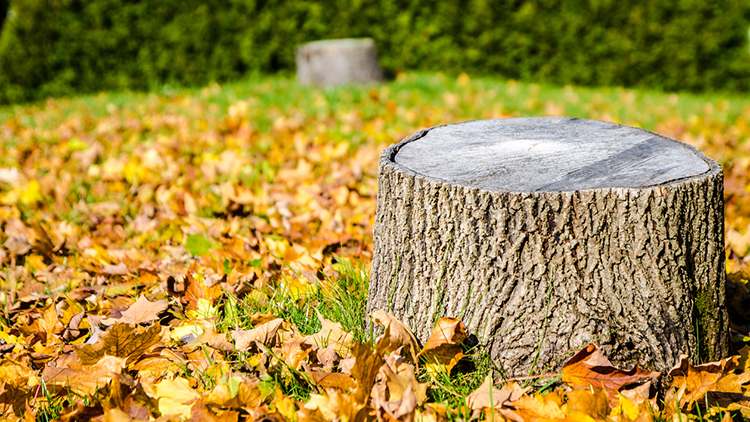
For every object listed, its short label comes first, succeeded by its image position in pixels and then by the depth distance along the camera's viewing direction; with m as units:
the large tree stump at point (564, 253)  1.26
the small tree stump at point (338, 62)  6.14
